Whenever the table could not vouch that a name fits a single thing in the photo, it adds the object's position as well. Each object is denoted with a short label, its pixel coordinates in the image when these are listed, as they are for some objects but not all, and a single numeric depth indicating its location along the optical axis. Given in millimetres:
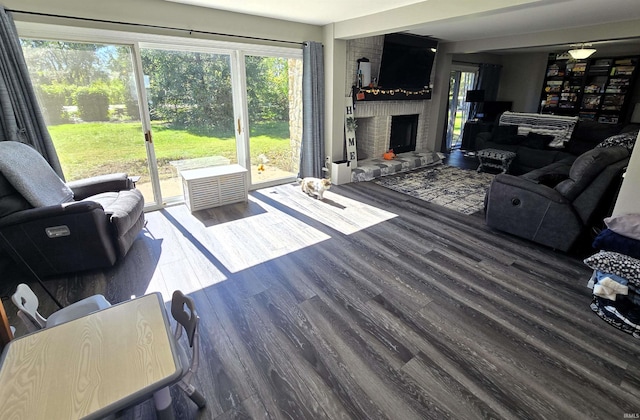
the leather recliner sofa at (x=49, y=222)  2229
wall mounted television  5055
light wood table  866
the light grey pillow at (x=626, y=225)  2045
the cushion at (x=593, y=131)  4949
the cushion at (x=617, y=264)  1916
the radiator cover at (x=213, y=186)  3708
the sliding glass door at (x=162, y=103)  3012
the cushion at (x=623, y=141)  3656
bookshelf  6461
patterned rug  4207
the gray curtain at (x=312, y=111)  4438
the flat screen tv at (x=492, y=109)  7551
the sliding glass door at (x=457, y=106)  7395
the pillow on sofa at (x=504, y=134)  5727
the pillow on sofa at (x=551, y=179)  3375
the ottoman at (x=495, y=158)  5257
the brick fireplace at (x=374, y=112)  4934
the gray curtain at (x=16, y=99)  2518
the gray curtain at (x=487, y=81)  7702
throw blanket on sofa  5316
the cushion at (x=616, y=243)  2043
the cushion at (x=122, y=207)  2551
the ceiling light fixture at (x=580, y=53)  5031
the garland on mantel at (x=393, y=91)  5078
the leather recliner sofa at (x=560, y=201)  2641
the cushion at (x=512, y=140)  5695
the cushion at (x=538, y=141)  5383
